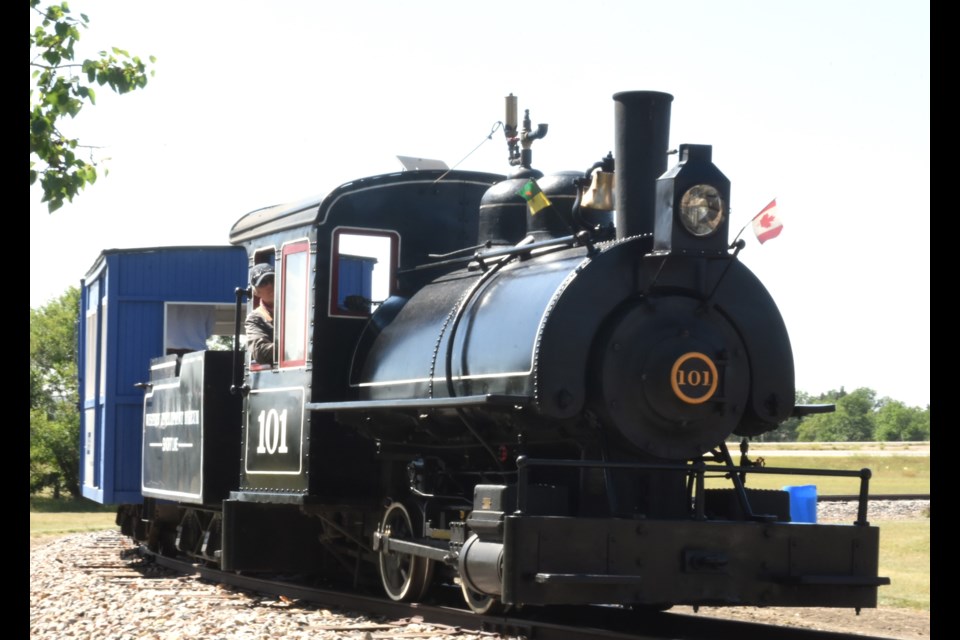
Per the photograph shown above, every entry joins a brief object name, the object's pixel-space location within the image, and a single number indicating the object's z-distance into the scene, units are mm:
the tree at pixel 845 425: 90812
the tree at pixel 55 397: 34875
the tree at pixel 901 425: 88062
